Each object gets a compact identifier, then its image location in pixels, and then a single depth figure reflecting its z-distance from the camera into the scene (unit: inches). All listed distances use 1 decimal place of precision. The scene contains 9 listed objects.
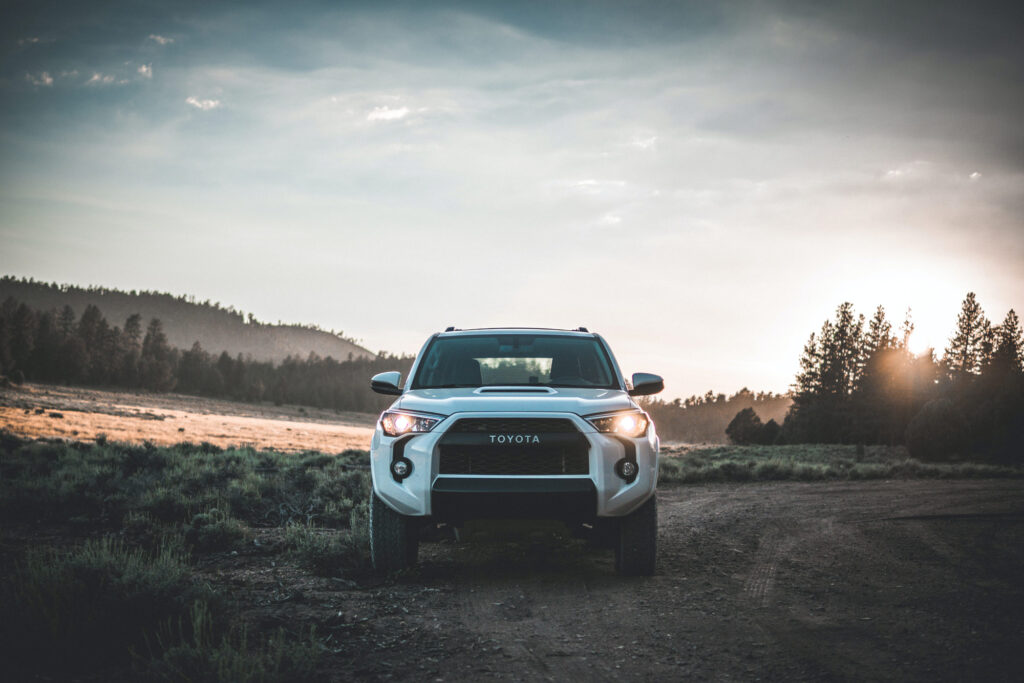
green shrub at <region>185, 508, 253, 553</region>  281.4
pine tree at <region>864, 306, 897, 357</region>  2449.1
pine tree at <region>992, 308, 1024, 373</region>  2399.1
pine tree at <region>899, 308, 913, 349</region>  3065.9
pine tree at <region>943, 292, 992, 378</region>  2630.4
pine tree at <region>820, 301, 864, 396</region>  2452.0
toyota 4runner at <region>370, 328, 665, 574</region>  197.8
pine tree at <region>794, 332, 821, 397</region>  2503.7
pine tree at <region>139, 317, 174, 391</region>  4697.3
